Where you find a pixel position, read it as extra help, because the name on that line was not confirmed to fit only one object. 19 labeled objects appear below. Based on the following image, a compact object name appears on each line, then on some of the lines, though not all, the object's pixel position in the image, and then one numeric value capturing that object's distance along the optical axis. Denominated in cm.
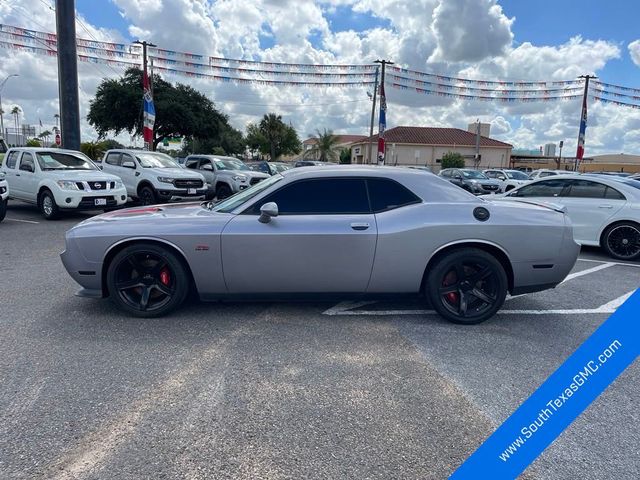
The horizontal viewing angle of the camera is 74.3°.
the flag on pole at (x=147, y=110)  2111
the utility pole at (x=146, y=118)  2111
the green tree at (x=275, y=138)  5775
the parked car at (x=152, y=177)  1231
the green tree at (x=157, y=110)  3469
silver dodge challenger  397
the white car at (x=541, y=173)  2350
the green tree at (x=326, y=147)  5175
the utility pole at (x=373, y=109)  2876
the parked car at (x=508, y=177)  2203
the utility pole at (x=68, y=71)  1538
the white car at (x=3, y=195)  922
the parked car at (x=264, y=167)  1943
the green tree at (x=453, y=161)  4381
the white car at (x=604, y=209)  737
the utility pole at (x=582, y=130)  3199
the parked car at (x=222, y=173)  1427
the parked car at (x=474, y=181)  1911
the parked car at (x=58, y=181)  994
